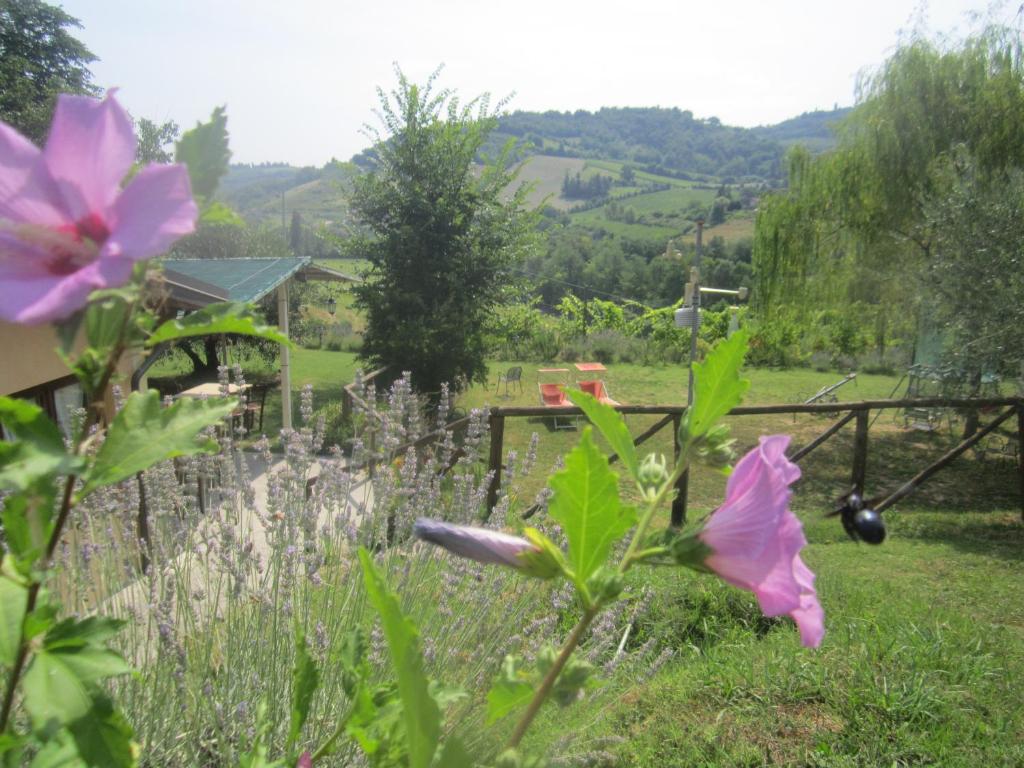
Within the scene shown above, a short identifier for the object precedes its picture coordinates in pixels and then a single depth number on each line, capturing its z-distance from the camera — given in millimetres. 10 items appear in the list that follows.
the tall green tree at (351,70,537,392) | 11742
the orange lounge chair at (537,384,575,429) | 13750
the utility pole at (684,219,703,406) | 11852
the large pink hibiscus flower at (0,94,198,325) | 442
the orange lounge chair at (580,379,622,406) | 13180
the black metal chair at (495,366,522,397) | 15570
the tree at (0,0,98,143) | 15703
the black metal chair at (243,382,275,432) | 10802
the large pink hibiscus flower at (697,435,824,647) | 556
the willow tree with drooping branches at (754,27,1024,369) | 9188
